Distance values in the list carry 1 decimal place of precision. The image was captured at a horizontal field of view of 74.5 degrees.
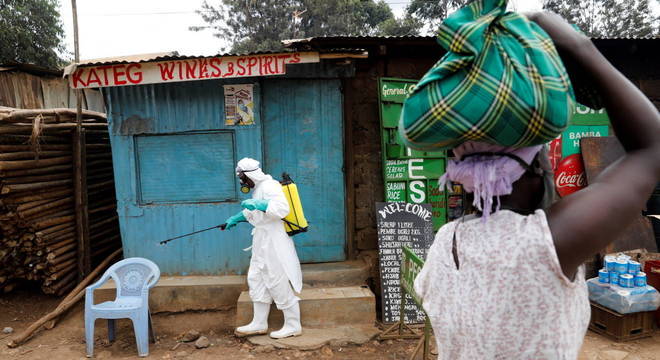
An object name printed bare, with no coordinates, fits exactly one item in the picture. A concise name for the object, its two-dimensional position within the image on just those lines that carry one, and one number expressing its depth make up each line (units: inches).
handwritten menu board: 208.2
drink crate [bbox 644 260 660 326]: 199.8
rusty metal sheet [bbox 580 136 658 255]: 234.7
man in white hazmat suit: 188.9
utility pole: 243.1
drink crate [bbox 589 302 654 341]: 187.5
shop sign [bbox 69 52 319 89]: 200.7
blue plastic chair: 181.2
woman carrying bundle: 34.3
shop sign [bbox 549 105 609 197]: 242.7
